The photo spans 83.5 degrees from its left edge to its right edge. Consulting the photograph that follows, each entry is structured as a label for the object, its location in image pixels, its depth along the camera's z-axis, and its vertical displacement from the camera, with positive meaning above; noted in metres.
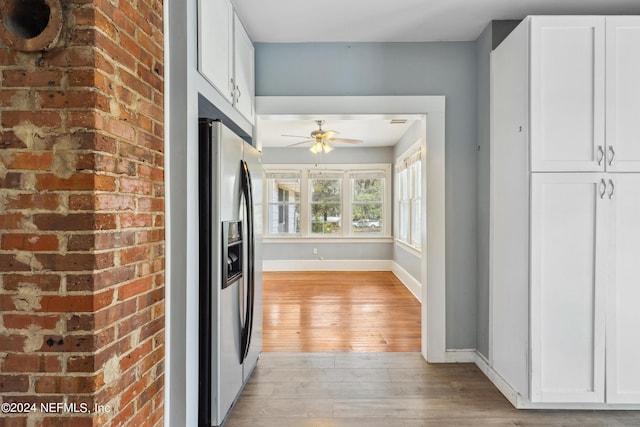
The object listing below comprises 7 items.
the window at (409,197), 5.37 +0.22
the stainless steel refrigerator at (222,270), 1.86 -0.34
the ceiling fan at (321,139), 5.02 +1.03
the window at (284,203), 7.24 +0.13
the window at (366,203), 7.21 +0.13
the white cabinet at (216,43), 1.84 +0.94
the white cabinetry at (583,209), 2.10 +0.01
